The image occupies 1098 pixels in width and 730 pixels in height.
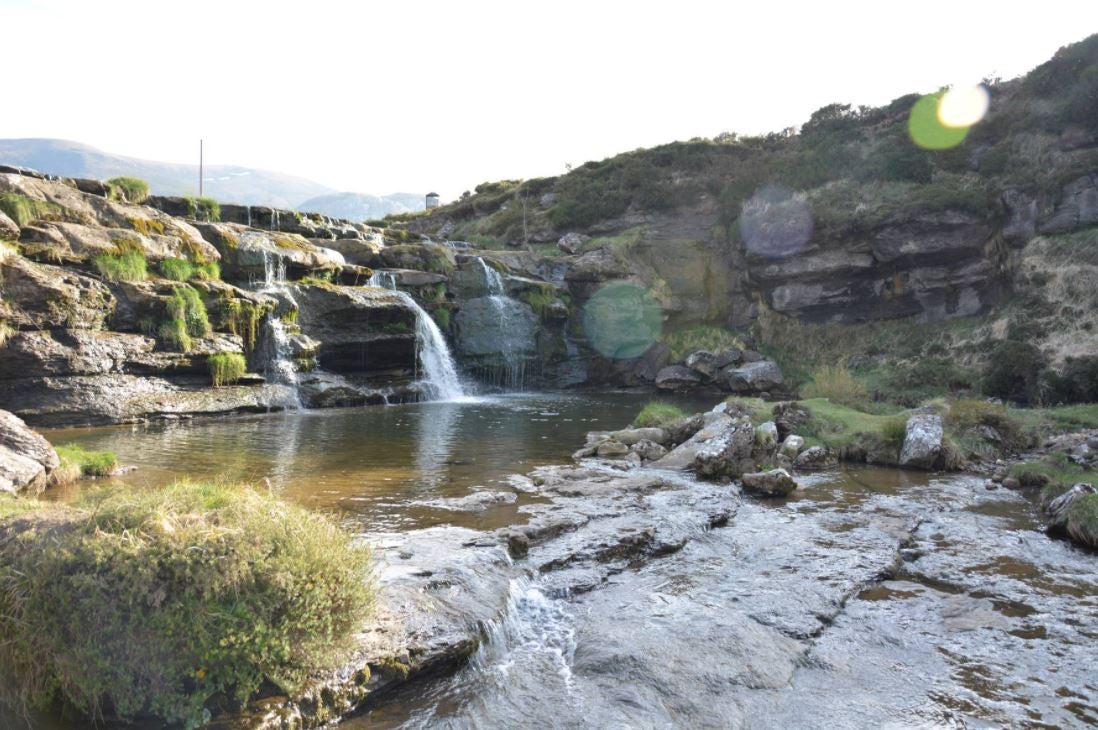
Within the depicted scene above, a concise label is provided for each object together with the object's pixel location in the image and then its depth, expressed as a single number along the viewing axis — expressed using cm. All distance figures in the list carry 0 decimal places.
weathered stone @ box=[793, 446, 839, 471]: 1419
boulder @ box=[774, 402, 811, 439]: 1619
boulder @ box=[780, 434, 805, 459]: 1458
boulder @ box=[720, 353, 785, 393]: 3114
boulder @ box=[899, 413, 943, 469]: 1387
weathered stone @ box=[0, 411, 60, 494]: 1037
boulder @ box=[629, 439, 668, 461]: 1505
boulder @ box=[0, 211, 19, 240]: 1977
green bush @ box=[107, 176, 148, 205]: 2783
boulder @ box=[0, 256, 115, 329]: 1883
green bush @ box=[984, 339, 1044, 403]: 2412
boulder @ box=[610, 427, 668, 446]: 1622
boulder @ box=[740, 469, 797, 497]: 1180
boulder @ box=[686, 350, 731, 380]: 3278
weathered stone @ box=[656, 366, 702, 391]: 3294
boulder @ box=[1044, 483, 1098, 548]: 877
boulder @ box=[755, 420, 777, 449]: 1475
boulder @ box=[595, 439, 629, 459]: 1532
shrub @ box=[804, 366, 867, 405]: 2184
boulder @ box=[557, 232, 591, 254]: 4138
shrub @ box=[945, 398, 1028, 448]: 1544
